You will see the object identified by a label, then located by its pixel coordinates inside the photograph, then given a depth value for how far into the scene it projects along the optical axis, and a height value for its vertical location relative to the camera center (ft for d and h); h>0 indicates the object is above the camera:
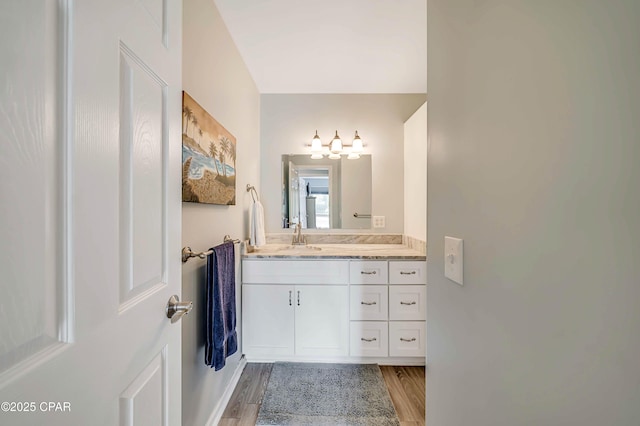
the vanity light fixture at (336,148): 9.03 +2.16
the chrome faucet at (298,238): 9.00 -0.84
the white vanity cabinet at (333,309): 7.18 -2.54
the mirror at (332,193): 9.36 +0.69
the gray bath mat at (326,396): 5.31 -4.00
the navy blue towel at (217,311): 4.73 -1.77
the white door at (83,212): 1.11 +0.00
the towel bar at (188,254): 4.00 -0.62
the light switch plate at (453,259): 2.37 -0.42
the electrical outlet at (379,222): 9.37 -0.32
